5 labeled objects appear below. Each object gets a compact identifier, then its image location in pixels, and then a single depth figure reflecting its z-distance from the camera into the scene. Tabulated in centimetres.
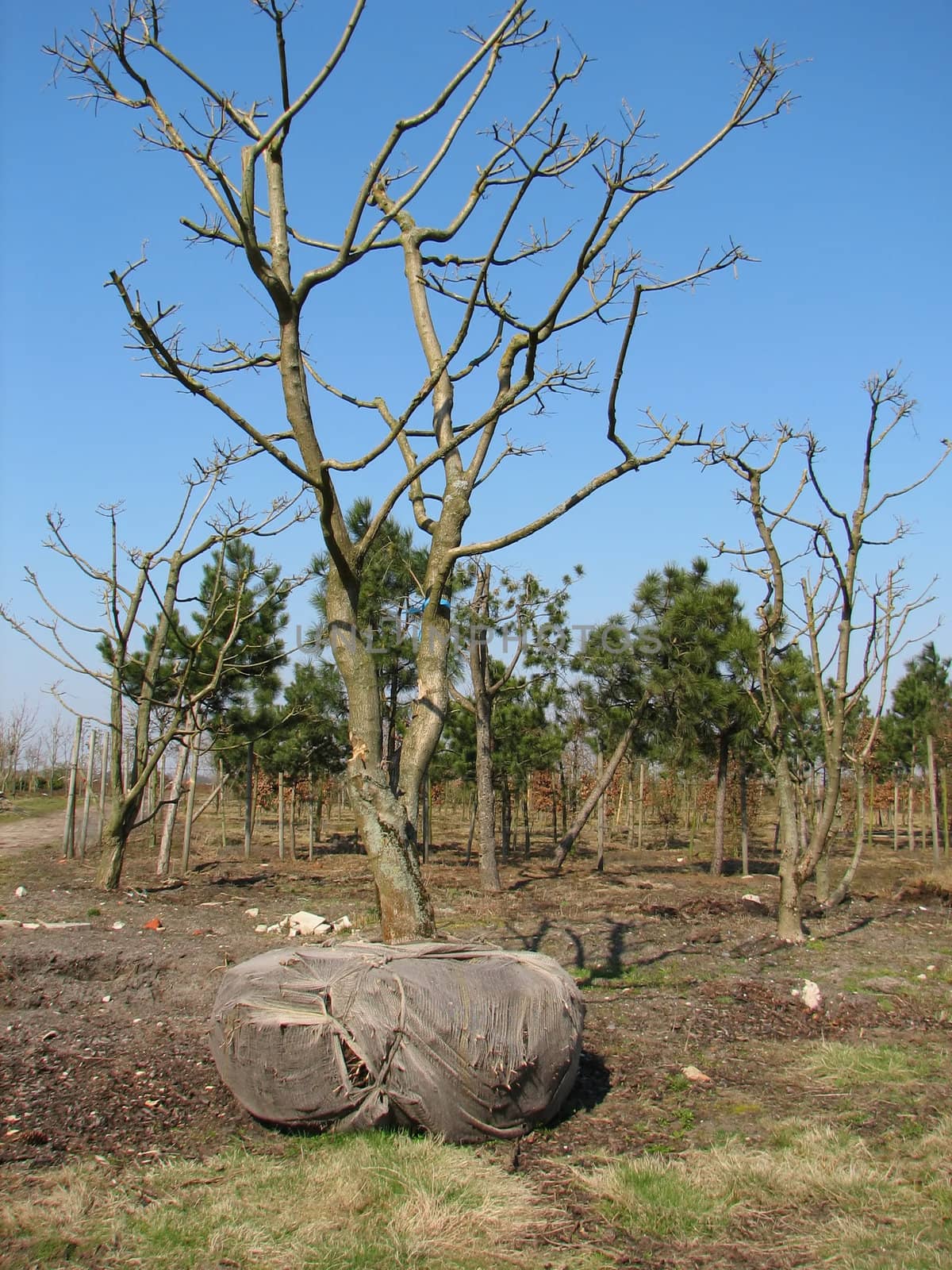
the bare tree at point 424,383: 416
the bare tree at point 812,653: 741
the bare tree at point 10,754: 3155
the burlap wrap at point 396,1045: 328
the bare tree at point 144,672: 1080
